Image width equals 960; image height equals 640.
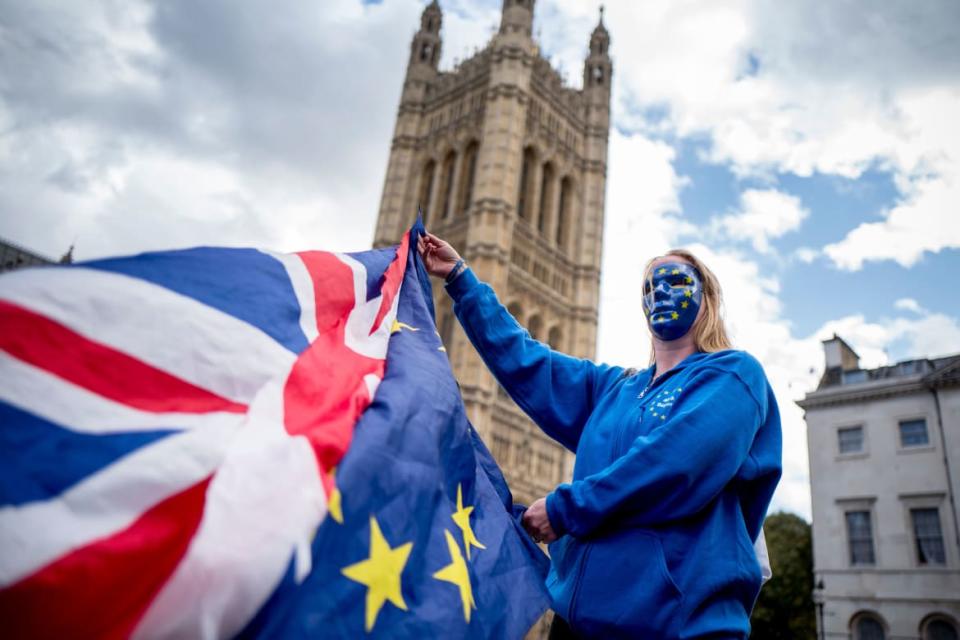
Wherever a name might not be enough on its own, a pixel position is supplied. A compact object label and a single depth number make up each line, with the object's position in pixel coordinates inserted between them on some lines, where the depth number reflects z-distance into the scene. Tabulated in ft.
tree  76.76
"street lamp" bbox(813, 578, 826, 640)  51.06
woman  5.43
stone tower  90.89
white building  51.34
